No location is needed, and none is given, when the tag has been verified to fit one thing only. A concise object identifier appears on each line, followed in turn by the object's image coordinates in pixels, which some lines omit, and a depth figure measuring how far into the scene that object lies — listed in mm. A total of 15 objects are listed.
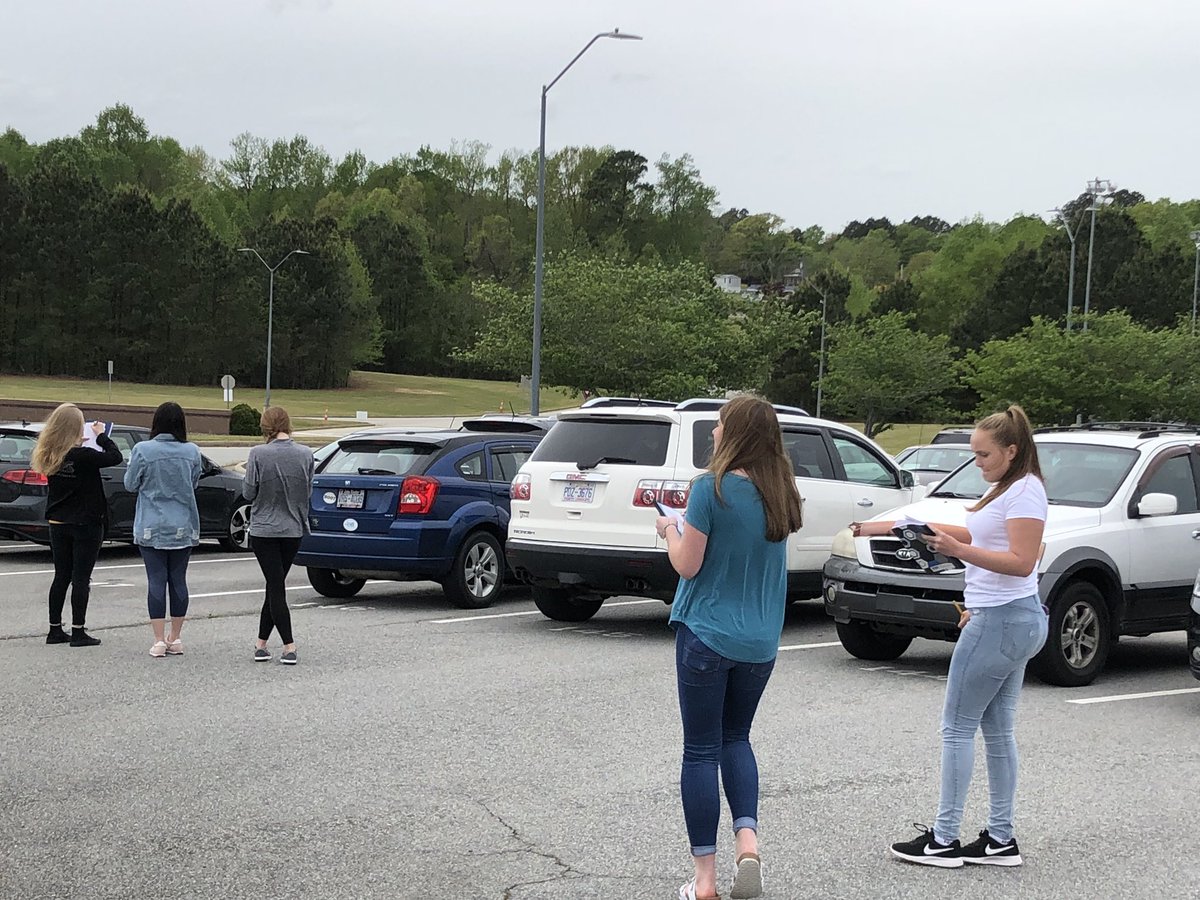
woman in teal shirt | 4793
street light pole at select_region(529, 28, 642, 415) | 30509
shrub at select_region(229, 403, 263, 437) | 58281
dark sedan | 16406
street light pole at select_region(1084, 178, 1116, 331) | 69938
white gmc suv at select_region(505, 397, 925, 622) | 11242
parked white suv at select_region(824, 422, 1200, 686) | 9555
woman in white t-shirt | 5484
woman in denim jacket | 10211
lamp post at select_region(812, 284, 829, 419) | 60406
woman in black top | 10406
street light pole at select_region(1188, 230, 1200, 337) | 70106
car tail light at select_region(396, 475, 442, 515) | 13078
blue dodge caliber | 13047
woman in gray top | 9977
